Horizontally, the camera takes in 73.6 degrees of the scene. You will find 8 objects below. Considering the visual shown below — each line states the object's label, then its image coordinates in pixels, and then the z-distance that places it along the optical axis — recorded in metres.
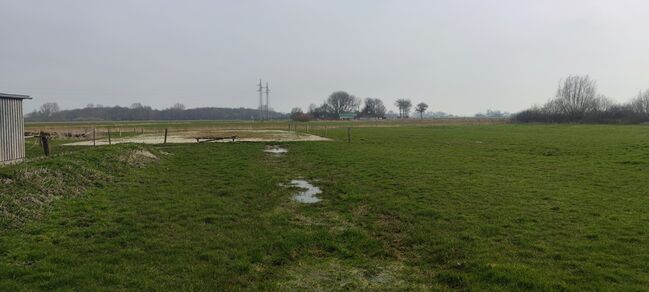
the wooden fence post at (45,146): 18.53
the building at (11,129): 15.37
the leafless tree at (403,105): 167.25
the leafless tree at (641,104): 94.21
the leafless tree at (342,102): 157.00
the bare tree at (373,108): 157.12
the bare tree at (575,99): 97.44
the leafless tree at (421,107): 158.38
